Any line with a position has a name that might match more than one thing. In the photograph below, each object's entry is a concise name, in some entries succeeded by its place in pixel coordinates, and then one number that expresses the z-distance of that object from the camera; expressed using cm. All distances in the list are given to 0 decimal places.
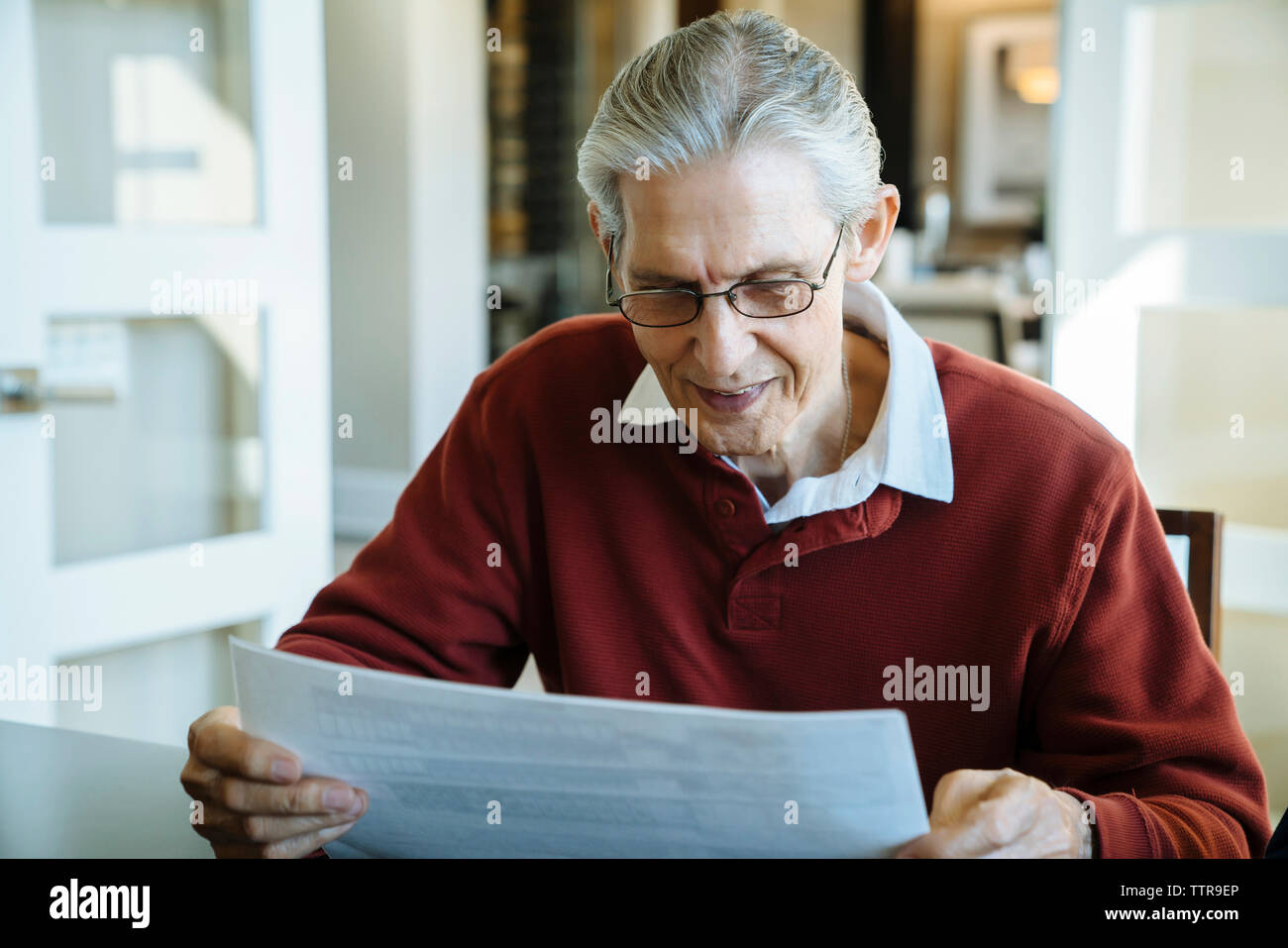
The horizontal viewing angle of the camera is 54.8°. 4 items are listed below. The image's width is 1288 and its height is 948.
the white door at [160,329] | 190
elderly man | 91
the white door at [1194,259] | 197
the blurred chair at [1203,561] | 116
